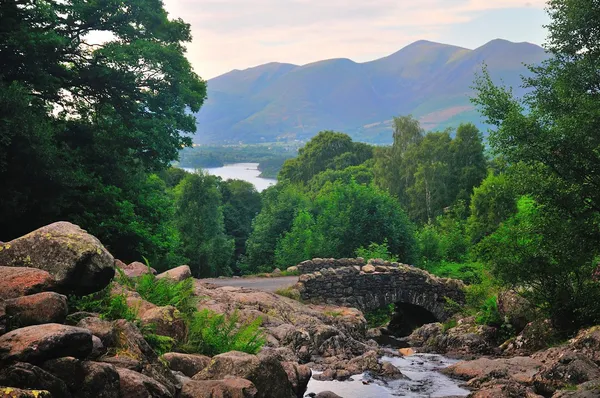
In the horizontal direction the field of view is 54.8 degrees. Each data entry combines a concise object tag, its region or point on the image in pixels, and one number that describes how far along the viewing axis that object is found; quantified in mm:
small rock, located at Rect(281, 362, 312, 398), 12127
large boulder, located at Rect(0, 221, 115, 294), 9703
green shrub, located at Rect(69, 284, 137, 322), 10383
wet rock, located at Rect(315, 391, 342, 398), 14391
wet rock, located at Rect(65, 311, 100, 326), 9555
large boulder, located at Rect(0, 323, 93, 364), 7461
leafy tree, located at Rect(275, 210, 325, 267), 38188
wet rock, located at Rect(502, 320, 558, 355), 20766
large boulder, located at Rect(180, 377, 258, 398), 9164
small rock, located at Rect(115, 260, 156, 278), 15462
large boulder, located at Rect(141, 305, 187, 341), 11656
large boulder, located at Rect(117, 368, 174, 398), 8281
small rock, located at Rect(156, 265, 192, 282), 15912
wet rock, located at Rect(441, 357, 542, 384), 17047
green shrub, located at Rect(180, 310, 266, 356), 12344
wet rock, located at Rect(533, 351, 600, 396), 15008
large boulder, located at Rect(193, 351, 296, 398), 10086
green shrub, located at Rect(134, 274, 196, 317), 13773
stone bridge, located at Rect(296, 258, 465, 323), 27328
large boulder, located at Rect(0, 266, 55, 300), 8986
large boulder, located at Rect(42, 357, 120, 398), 7715
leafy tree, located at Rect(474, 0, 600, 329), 16828
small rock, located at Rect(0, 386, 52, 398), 6672
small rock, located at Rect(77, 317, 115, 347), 9273
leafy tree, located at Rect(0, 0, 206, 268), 20594
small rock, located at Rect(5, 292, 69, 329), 8422
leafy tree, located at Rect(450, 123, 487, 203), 67750
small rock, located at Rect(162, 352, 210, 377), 10719
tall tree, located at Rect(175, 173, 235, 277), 52594
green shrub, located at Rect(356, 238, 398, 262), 35688
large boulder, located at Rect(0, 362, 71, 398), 7059
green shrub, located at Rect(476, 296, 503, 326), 24922
